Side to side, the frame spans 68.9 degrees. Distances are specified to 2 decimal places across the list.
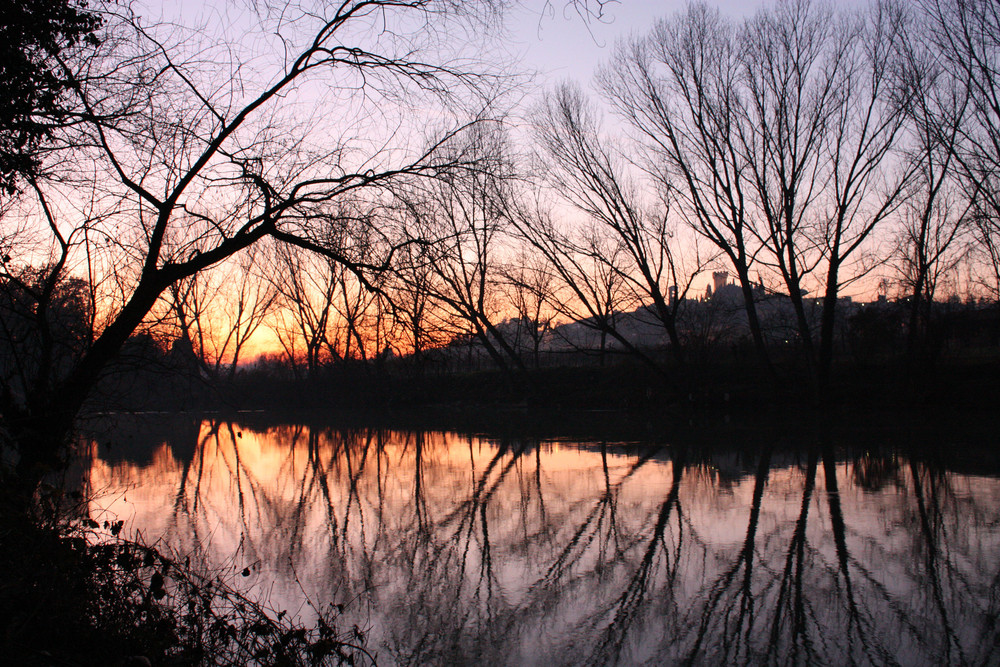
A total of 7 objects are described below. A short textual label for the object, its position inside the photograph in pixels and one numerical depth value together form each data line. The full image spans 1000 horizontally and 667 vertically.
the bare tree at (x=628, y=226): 22.75
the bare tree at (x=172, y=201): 5.92
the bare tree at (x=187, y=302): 6.43
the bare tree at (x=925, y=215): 17.88
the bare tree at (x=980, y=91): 16.16
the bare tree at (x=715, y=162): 21.38
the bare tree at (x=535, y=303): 19.91
